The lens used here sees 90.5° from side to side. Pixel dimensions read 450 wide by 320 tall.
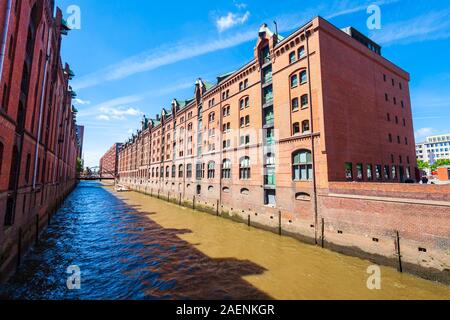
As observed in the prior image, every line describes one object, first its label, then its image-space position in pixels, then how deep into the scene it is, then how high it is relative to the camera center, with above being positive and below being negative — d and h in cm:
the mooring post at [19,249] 1177 -371
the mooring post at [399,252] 1189 -391
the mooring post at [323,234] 1576 -386
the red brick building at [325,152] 1235 +266
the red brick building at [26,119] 1002 +377
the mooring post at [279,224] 1905 -381
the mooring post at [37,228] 1571 -348
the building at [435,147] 12862 +1996
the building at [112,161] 11492 +1092
